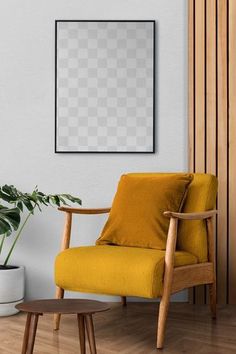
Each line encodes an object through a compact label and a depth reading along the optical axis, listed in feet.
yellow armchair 8.57
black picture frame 11.95
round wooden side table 6.79
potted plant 10.37
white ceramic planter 10.62
